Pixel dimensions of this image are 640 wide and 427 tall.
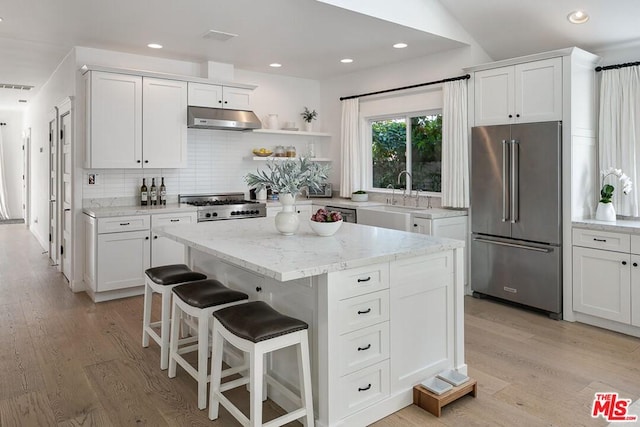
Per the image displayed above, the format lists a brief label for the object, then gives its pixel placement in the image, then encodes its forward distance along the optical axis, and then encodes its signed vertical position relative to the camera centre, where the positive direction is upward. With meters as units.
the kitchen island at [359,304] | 2.30 -0.55
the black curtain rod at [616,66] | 4.16 +1.23
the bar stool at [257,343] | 2.18 -0.67
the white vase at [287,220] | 3.16 -0.12
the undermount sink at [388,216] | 4.92 -0.15
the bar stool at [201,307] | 2.66 -0.60
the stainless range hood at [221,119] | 5.28 +0.97
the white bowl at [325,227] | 3.07 -0.16
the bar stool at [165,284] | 3.16 -0.56
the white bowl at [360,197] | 6.10 +0.07
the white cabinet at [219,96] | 5.39 +1.26
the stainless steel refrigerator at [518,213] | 4.20 -0.10
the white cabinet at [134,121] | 4.81 +0.87
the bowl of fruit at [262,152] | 6.18 +0.66
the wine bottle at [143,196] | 5.36 +0.08
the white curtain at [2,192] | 11.12 +0.27
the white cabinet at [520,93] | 4.18 +1.03
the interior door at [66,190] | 5.32 +0.16
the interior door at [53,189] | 6.10 +0.19
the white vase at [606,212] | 4.10 -0.08
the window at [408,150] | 5.53 +0.65
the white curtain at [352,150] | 6.27 +0.70
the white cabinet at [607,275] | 3.74 -0.60
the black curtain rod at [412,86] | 4.89 +1.36
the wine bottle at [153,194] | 5.44 +0.10
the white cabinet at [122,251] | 4.72 -0.50
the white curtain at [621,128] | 4.16 +0.67
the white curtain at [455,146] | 4.88 +0.60
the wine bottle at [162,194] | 5.51 +0.10
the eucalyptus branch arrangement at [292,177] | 2.99 +0.16
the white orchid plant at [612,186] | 4.10 +0.14
